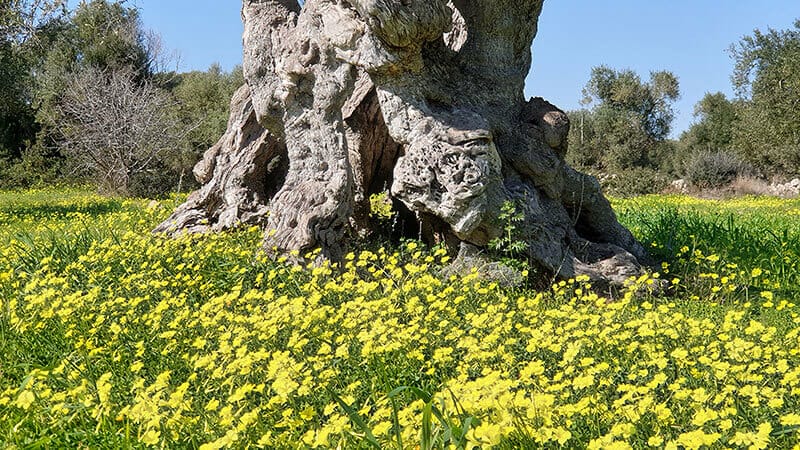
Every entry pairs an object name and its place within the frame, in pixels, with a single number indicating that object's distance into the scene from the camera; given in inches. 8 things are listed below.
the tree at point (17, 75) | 615.8
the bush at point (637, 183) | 1165.1
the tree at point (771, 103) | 1069.1
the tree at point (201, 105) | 984.3
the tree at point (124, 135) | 823.1
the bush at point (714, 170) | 1142.3
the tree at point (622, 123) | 1305.4
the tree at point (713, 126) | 1435.8
